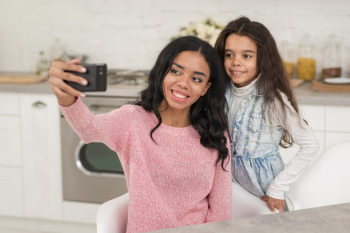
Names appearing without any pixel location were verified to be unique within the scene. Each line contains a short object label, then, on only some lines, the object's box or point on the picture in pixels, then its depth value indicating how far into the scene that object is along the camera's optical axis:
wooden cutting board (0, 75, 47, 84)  3.09
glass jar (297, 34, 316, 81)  3.15
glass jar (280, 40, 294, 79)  3.26
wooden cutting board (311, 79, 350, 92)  2.80
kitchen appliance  3.04
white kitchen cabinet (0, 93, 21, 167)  3.10
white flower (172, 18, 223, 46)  3.06
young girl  1.74
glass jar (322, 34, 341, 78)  3.19
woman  1.57
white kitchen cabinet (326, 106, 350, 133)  2.73
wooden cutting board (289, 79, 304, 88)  2.98
